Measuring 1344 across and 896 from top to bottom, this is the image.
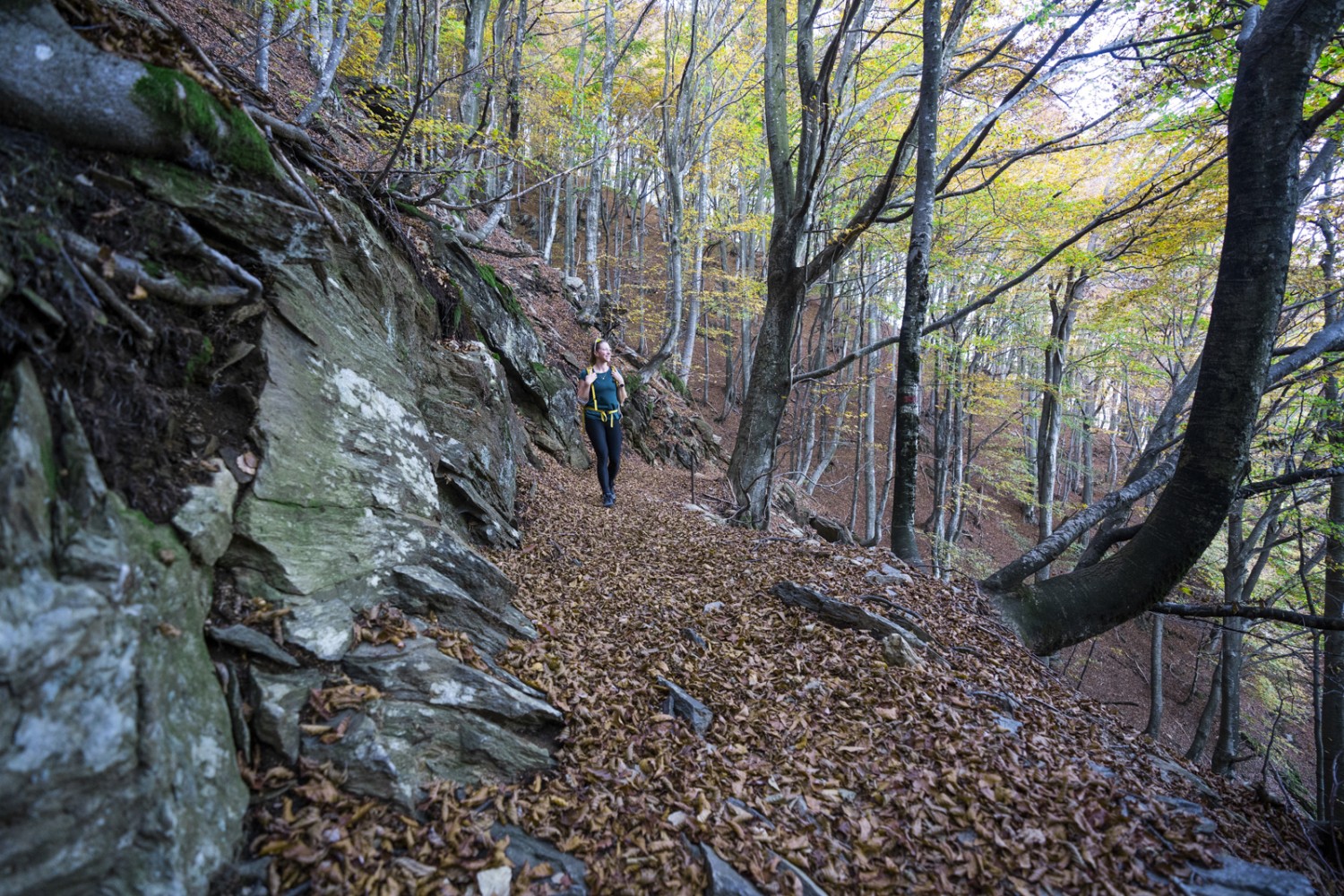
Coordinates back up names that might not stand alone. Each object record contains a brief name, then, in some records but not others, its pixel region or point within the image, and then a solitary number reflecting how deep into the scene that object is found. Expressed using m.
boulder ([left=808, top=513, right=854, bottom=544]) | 9.51
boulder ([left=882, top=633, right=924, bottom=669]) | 3.67
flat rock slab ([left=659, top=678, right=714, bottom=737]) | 3.05
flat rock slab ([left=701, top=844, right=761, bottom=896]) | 2.09
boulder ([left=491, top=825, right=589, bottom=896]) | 2.08
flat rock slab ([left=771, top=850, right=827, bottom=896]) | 2.13
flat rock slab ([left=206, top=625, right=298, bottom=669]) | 2.17
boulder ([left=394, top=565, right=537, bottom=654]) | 3.05
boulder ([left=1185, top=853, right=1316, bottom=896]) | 2.26
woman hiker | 6.55
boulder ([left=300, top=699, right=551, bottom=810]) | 2.16
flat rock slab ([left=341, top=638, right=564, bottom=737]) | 2.53
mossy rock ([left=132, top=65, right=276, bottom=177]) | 2.57
